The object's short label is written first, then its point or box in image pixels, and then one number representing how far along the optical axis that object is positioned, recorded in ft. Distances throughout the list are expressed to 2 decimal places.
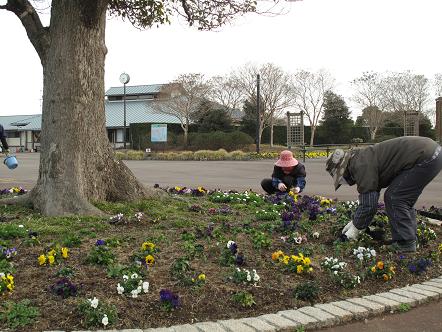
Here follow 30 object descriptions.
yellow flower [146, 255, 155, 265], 12.74
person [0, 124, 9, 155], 27.89
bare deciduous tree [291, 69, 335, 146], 159.12
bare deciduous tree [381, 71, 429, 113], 169.37
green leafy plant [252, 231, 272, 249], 14.65
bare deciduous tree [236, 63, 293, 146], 147.13
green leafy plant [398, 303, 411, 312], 11.19
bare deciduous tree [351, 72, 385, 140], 168.55
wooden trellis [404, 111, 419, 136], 102.89
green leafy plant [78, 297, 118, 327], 9.53
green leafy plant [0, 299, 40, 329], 9.37
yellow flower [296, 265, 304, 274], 12.49
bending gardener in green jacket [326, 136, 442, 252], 15.05
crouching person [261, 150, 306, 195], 25.53
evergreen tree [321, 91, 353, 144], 163.22
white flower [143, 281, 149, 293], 10.86
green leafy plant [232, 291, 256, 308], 10.75
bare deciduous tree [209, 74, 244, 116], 150.82
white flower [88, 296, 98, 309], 9.75
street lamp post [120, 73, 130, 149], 132.60
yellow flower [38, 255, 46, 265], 12.25
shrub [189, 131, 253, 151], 122.62
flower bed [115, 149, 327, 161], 101.52
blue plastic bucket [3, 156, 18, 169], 24.06
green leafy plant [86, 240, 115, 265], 12.55
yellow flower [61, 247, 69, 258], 12.68
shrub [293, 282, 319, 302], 11.34
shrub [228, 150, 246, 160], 100.23
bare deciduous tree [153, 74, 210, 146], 144.36
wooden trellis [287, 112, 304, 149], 102.21
